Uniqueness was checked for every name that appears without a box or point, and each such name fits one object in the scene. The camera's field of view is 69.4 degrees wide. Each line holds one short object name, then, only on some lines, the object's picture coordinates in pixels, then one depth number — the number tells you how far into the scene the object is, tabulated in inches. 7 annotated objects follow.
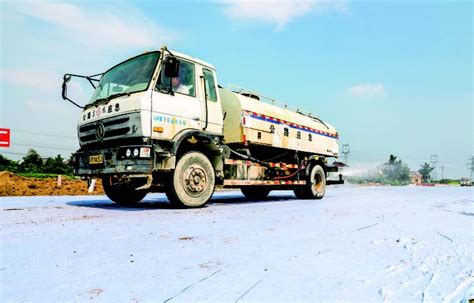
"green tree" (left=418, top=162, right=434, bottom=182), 4714.6
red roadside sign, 460.8
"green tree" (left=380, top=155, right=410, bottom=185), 3686.0
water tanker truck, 226.7
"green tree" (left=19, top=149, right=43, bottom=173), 1515.3
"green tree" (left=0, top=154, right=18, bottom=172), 1425.9
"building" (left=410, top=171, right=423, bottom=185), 4263.0
